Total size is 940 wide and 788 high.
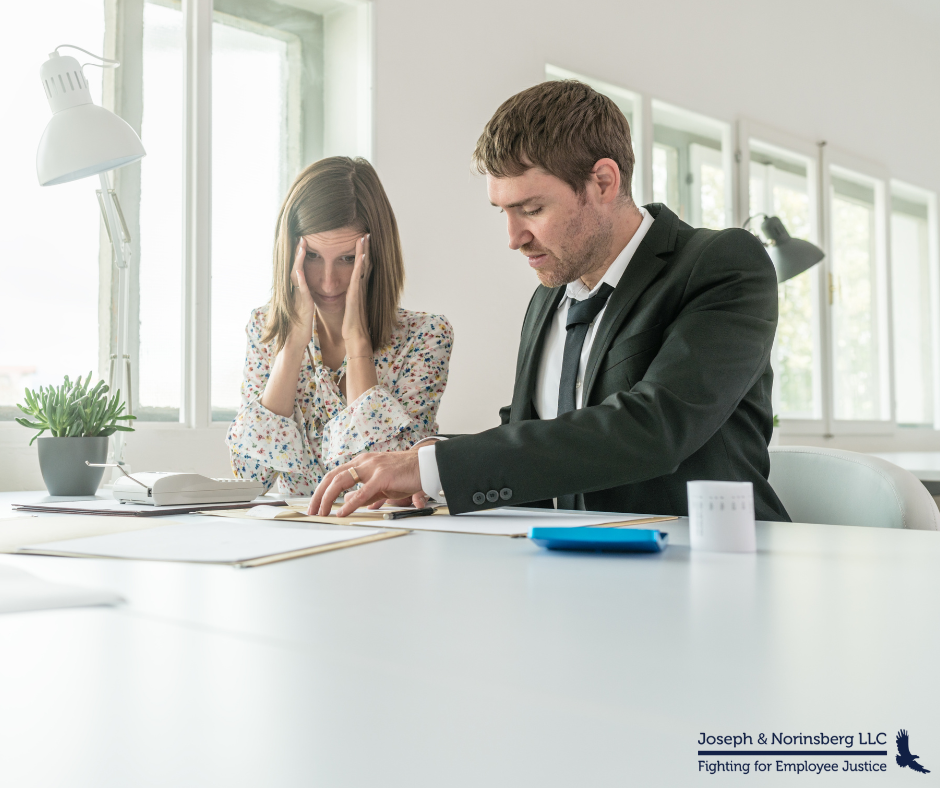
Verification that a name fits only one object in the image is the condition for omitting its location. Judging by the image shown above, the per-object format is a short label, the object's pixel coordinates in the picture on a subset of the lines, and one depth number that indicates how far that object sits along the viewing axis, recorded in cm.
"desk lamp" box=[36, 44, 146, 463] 157
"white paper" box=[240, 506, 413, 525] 105
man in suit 105
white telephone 123
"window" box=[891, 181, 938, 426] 497
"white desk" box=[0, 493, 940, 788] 27
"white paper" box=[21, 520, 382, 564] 69
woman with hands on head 167
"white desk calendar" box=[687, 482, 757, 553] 73
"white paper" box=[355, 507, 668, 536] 91
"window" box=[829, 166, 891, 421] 444
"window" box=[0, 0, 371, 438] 205
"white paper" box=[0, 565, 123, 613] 47
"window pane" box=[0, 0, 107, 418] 201
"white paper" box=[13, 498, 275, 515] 114
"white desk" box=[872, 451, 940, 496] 206
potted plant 151
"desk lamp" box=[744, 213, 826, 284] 321
